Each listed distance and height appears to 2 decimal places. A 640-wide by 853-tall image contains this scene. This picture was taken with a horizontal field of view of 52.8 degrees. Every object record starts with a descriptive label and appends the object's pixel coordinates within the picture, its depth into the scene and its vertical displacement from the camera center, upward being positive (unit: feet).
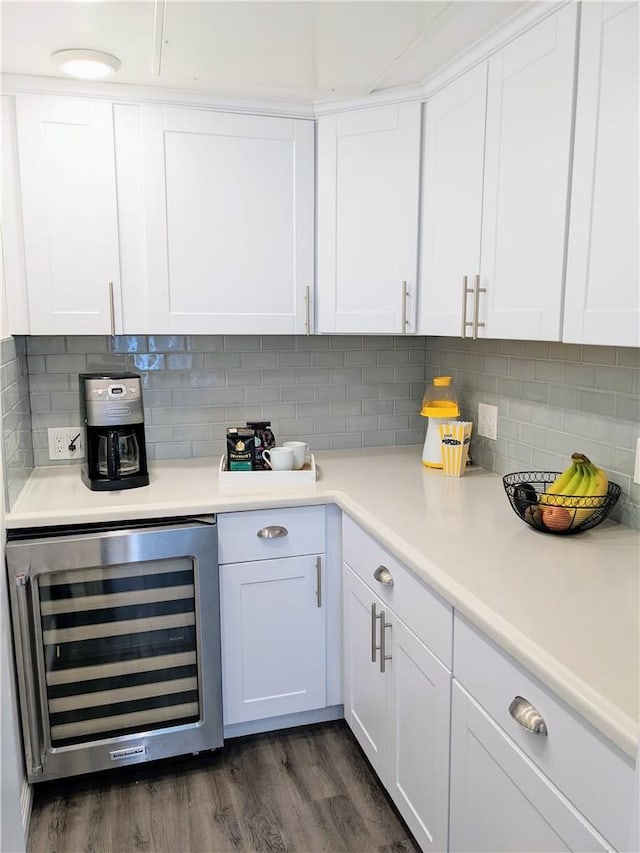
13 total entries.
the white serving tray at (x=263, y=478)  7.12 -1.62
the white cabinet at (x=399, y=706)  4.88 -3.24
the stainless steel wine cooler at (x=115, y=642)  6.17 -3.12
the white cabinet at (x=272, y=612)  6.79 -3.00
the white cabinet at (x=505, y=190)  4.89 +1.24
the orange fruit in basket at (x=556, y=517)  5.26 -1.50
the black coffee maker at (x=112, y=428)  6.93 -1.06
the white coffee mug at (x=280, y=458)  7.24 -1.42
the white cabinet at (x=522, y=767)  3.13 -2.39
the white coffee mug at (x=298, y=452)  7.39 -1.38
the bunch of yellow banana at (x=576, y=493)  5.26 -1.34
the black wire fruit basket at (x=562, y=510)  5.26 -1.45
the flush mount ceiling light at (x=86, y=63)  5.85 +2.44
